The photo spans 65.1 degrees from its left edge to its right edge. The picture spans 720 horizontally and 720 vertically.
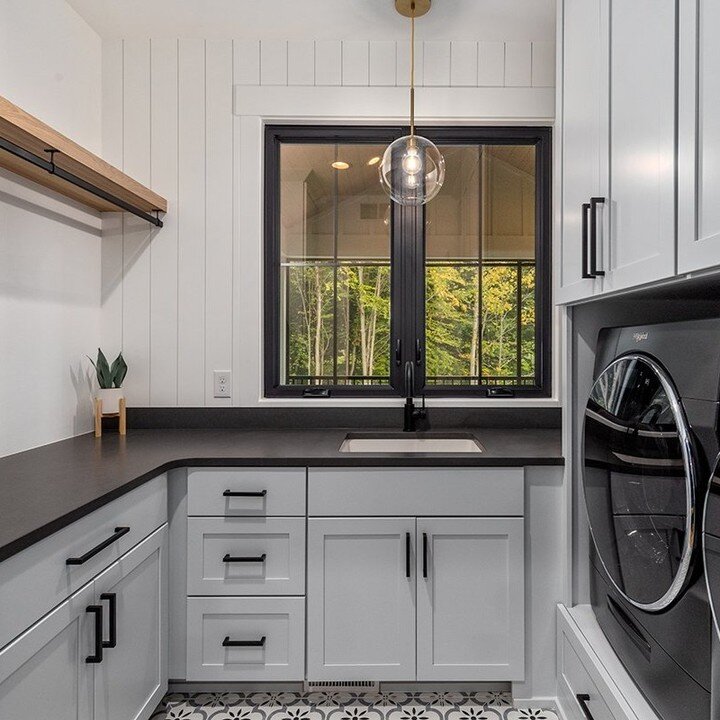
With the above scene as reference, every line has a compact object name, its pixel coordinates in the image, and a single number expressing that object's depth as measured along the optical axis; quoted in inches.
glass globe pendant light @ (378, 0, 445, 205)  72.0
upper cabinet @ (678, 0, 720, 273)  36.4
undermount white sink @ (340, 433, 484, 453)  88.0
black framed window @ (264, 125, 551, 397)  96.3
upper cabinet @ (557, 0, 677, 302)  42.5
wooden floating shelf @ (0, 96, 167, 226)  56.2
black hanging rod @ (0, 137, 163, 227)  60.2
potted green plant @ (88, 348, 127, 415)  88.1
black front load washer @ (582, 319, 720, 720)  41.4
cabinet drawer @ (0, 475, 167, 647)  42.3
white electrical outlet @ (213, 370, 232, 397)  93.7
